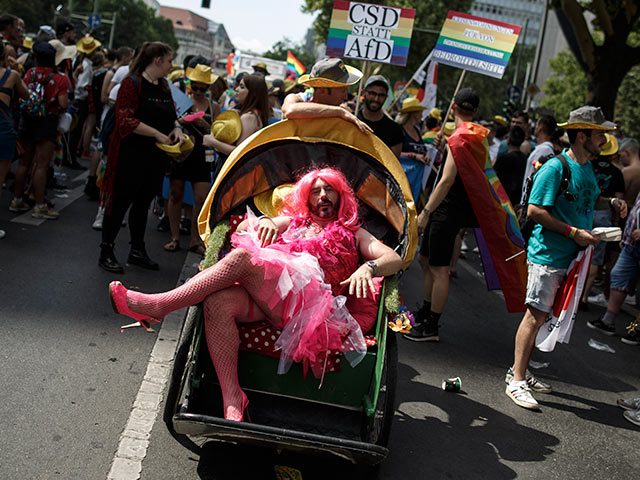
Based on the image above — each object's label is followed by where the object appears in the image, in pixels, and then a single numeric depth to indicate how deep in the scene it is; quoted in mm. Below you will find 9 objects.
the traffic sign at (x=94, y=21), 38778
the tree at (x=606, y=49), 16531
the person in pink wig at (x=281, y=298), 3568
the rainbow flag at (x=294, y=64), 21053
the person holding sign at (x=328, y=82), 4977
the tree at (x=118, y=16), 62219
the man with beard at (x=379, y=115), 7086
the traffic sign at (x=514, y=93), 26844
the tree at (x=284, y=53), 107500
